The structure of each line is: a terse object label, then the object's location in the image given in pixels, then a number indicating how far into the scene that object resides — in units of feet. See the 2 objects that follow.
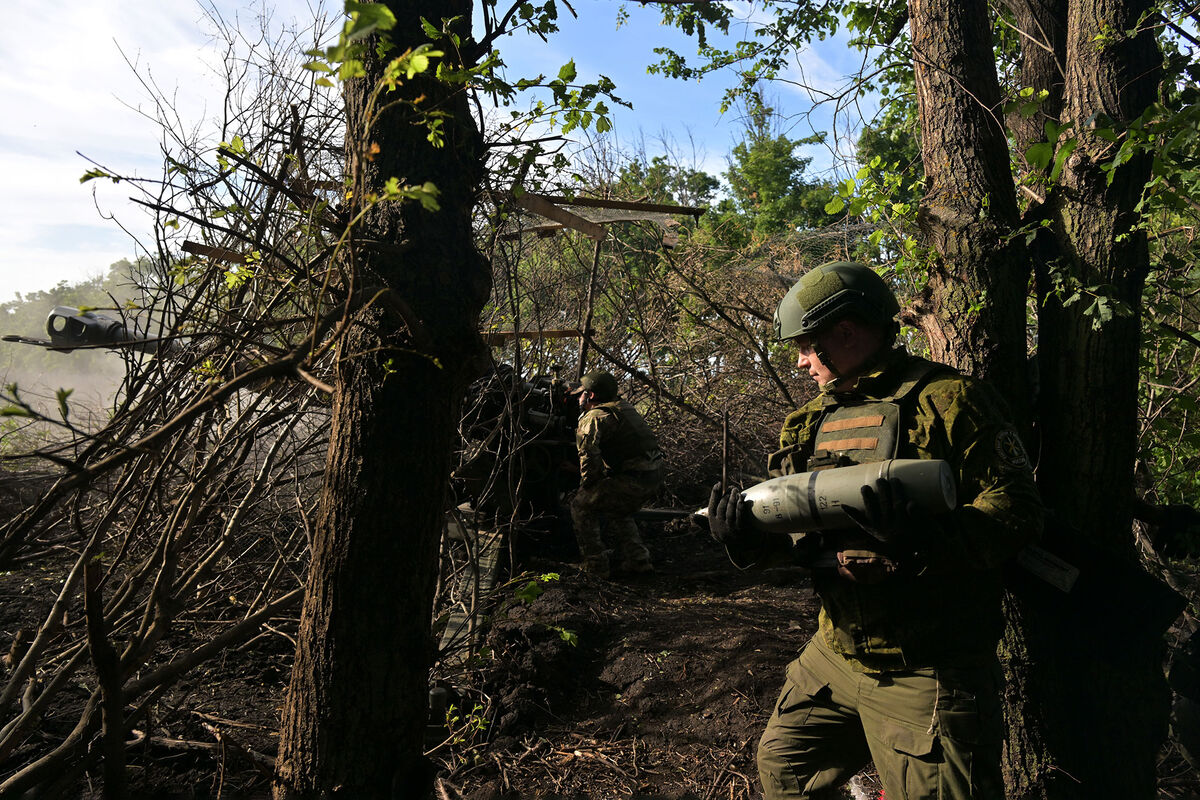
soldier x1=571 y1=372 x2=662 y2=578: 21.91
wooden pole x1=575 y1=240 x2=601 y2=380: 18.00
